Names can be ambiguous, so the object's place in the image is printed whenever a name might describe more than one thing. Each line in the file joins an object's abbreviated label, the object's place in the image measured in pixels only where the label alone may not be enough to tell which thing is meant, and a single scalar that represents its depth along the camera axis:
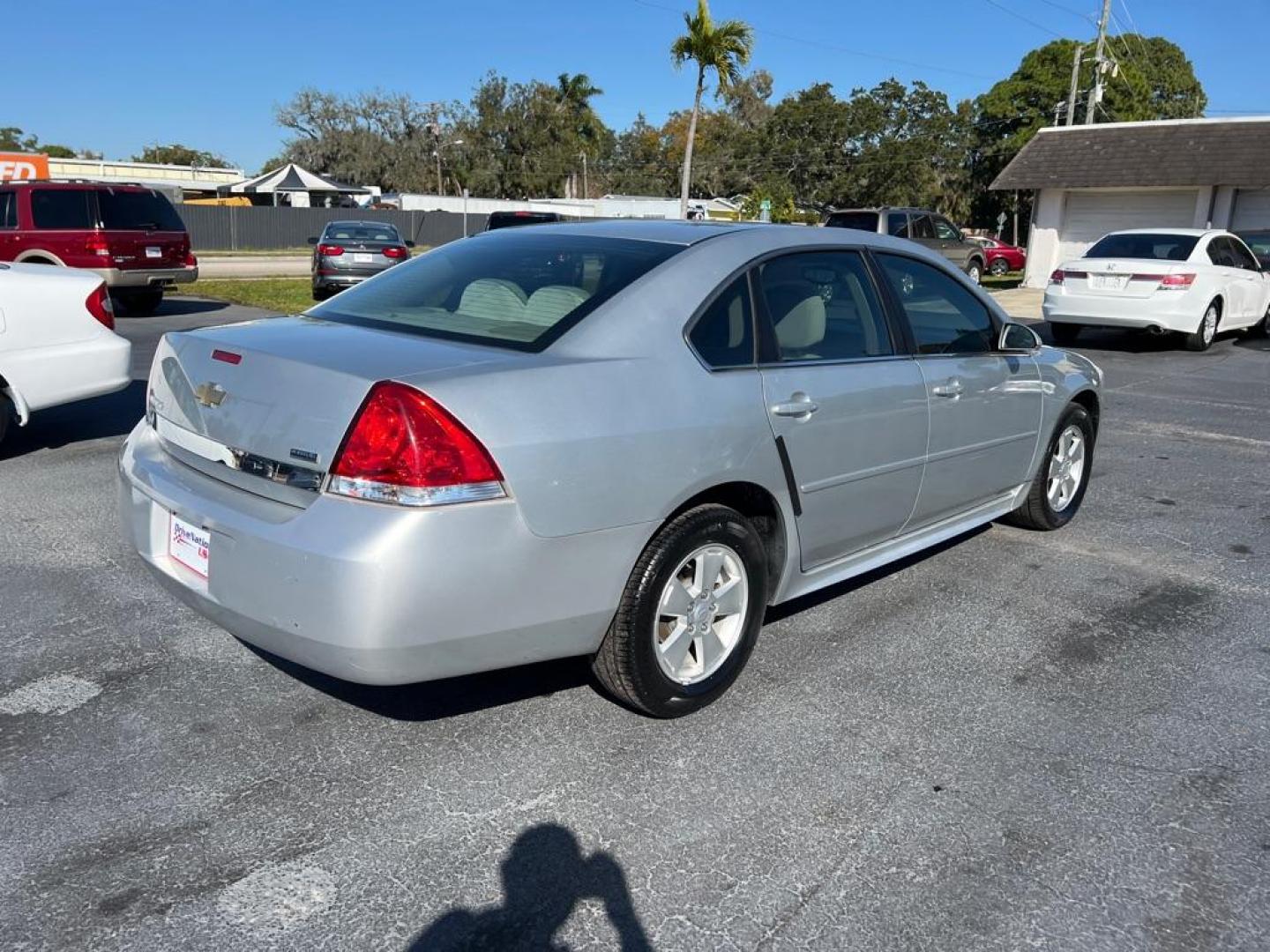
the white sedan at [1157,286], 12.98
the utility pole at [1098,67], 30.53
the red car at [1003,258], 32.69
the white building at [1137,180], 23.30
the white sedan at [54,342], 6.28
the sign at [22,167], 30.77
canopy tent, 48.38
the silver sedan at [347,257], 17.55
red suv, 14.74
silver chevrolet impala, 2.76
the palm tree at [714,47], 24.09
